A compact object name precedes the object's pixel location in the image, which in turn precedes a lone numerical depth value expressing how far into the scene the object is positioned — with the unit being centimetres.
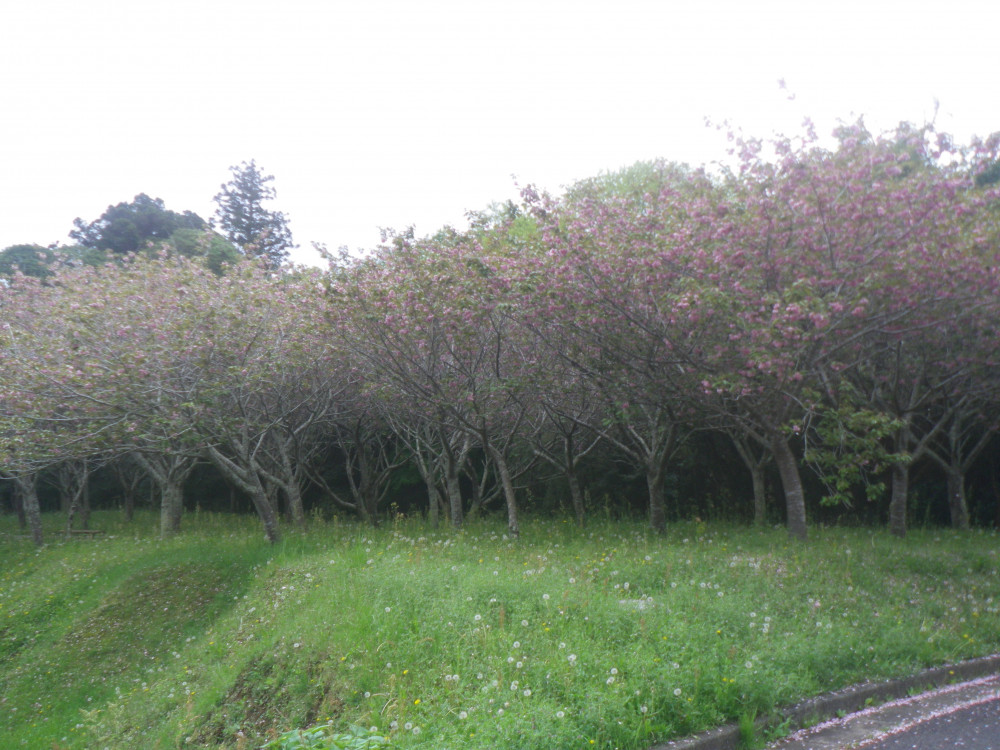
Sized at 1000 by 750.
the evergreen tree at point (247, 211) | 3781
